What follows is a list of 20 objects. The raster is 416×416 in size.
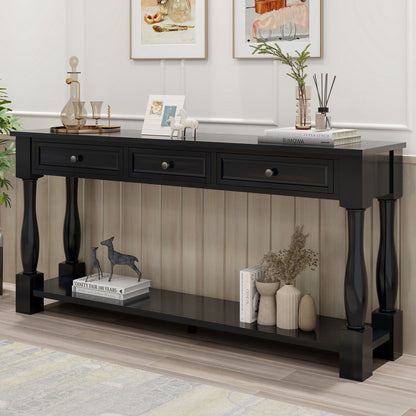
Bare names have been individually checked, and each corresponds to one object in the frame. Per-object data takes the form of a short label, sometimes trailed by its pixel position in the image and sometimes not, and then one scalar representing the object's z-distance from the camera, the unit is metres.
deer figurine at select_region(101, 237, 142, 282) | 5.53
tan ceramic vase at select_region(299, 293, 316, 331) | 4.74
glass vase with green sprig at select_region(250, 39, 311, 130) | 4.60
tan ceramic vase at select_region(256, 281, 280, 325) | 4.83
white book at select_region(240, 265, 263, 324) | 4.88
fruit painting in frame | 5.39
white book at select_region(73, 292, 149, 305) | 5.37
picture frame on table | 5.19
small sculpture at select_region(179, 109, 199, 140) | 4.95
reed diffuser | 4.55
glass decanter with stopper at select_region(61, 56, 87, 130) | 5.45
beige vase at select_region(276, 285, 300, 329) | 4.75
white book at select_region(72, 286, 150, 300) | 5.43
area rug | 3.94
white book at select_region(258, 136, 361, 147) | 4.35
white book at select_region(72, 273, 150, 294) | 5.45
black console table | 4.31
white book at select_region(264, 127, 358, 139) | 4.36
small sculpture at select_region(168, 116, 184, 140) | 4.95
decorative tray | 5.36
